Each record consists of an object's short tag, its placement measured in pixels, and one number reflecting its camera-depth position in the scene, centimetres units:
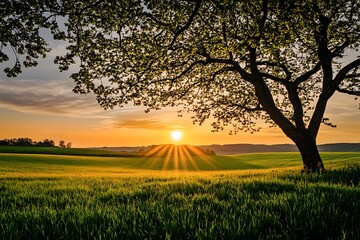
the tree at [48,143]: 11418
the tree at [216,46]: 1314
